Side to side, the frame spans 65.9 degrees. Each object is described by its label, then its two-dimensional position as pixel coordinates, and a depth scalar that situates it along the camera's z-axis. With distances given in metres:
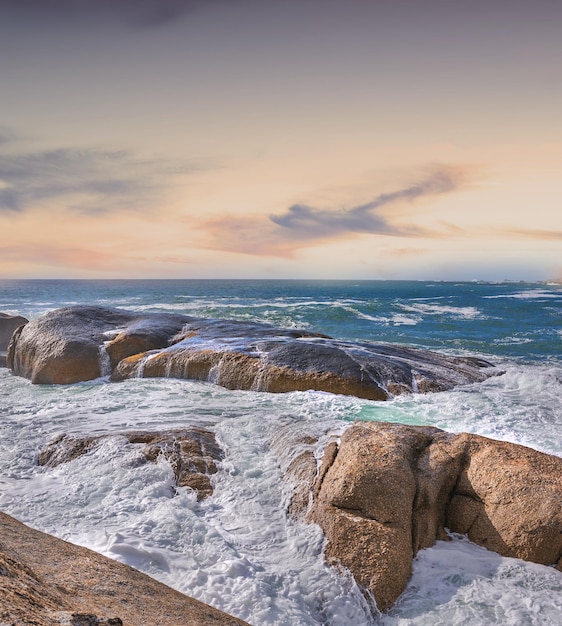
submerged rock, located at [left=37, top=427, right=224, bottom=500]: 6.96
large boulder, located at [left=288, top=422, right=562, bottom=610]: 5.22
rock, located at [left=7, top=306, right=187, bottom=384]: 14.55
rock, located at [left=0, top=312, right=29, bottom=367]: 21.86
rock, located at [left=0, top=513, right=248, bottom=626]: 2.54
